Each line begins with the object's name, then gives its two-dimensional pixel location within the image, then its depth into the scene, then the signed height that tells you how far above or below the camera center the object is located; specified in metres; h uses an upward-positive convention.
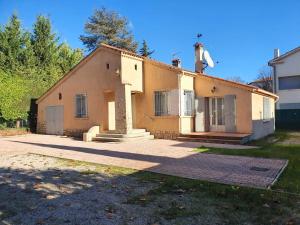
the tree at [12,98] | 19.58 +1.67
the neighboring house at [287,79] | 21.54 +3.41
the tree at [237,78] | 48.43 +7.74
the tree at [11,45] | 25.58 +7.90
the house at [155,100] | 14.38 +1.07
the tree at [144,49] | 36.73 +10.33
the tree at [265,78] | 35.00 +6.01
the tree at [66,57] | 29.99 +7.66
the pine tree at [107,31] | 35.16 +12.64
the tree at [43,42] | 28.35 +8.90
